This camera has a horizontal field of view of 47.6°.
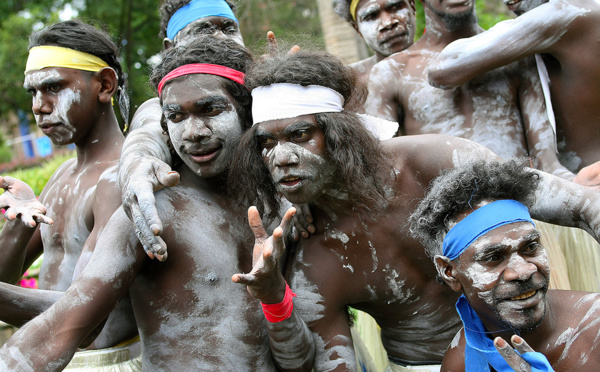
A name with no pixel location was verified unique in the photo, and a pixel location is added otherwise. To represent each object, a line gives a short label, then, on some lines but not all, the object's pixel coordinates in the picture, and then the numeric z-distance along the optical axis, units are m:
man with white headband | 2.78
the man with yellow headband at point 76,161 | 3.17
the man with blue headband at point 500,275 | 2.27
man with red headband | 2.55
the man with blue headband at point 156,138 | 2.40
